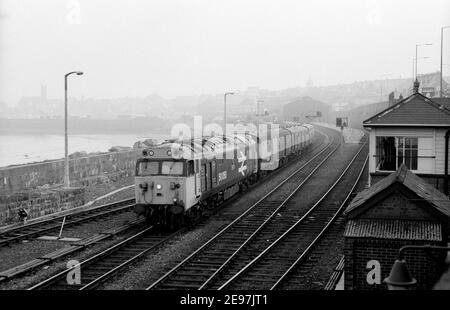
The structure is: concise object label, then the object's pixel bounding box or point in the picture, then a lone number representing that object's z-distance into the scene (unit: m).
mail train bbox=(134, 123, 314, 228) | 18.52
